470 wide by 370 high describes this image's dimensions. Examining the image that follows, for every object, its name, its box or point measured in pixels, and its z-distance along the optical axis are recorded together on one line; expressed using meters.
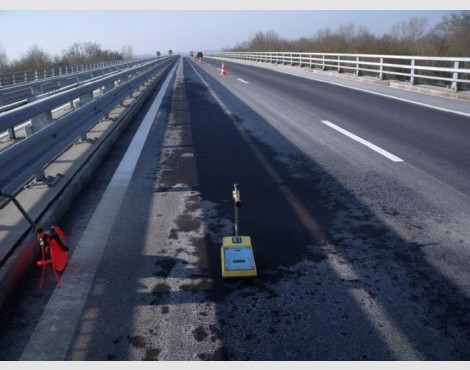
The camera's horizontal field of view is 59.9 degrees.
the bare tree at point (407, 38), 34.53
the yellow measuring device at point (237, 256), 3.16
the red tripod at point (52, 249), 3.09
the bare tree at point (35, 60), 49.84
